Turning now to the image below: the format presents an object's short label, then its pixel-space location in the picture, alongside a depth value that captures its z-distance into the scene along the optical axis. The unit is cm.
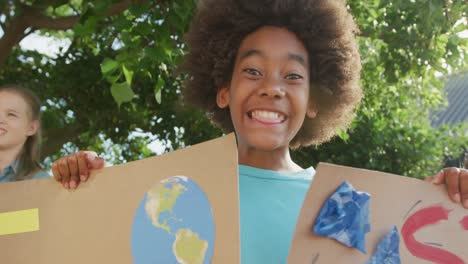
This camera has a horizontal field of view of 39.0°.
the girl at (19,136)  206
